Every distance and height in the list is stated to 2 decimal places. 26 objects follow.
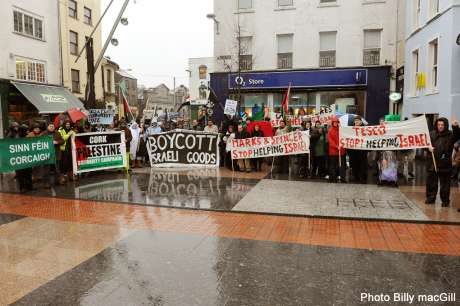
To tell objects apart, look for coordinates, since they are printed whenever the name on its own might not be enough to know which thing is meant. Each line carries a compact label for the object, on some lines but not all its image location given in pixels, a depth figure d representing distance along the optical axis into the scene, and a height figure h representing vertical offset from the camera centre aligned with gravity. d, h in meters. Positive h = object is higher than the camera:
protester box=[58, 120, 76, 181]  11.13 -0.76
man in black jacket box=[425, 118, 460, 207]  8.04 -0.82
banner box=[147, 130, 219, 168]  13.56 -0.89
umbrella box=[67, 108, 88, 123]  13.46 +0.33
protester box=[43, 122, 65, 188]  10.82 -0.74
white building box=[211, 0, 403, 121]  21.94 +4.37
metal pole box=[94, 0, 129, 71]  16.30 +4.20
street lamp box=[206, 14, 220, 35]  23.69 +6.55
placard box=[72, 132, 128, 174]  11.57 -0.86
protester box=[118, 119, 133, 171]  13.07 -0.48
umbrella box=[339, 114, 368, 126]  14.04 +0.16
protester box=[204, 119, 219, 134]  14.34 -0.16
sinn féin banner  9.55 -0.74
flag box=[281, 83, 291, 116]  16.60 +0.76
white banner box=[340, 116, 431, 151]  10.03 -0.35
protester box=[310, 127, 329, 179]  11.56 -0.71
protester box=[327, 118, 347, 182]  11.02 -0.88
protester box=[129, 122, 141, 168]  14.45 -0.72
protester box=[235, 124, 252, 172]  13.07 -0.46
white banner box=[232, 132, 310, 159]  11.80 -0.71
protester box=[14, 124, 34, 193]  10.09 -1.45
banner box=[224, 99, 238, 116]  16.17 +0.69
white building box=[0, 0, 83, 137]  21.09 +3.67
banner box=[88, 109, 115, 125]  16.23 +0.30
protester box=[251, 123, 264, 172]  13.18 -0.39
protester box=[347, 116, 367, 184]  11.23 -1.15
